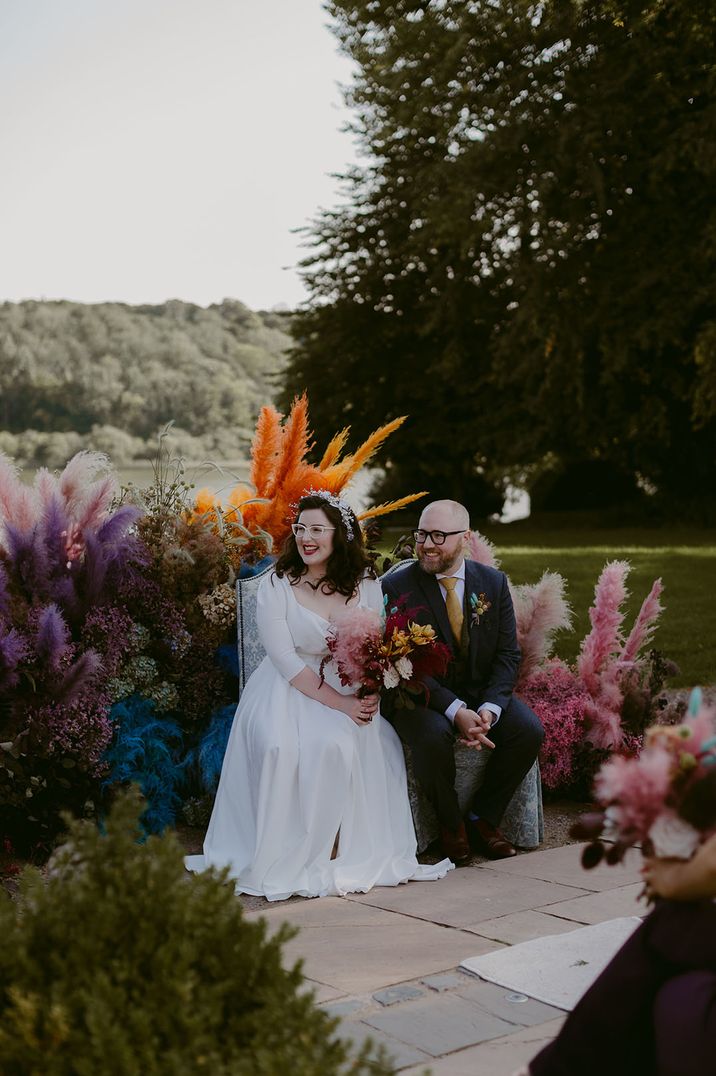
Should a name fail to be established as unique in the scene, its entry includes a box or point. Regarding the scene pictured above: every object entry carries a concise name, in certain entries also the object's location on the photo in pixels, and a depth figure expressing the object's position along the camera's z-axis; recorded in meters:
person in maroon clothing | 2.01
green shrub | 1.88
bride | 4.88
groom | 5.15
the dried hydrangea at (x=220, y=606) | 5.69
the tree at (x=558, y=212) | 18.89
